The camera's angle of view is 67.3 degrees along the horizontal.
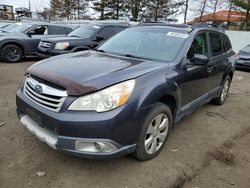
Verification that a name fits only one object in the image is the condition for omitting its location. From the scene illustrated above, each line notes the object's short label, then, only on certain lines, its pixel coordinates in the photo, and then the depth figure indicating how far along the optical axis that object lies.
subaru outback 1.87
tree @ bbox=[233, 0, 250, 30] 18.92
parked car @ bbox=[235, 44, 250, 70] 9.15
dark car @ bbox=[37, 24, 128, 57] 6.23
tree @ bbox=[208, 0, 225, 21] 21.63
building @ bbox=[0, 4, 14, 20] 26.65
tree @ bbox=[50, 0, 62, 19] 31.13
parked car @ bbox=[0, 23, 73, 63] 7.27
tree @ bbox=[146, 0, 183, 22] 23.38
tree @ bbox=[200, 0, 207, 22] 22.15
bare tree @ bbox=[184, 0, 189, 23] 22.73
